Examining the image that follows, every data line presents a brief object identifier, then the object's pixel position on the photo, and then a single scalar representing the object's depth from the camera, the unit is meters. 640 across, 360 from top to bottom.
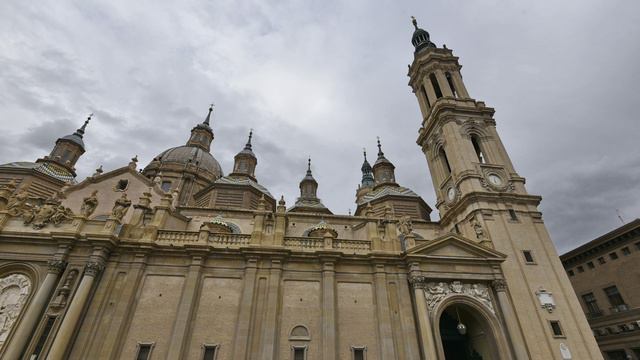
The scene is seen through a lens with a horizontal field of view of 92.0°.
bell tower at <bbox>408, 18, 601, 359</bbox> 19.34
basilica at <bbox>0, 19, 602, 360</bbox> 15.31
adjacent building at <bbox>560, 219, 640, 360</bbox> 27.25
